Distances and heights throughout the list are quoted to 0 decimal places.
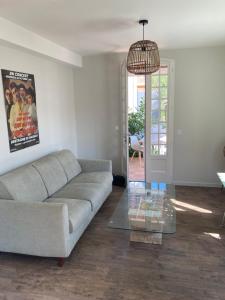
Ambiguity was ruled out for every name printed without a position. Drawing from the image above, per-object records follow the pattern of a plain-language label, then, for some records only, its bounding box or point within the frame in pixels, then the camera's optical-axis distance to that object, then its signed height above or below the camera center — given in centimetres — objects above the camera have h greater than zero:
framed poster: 327 -3
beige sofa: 253 -114
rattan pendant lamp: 286 +53
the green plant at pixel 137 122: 733 -49
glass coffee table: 282 -130
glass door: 474 -38
